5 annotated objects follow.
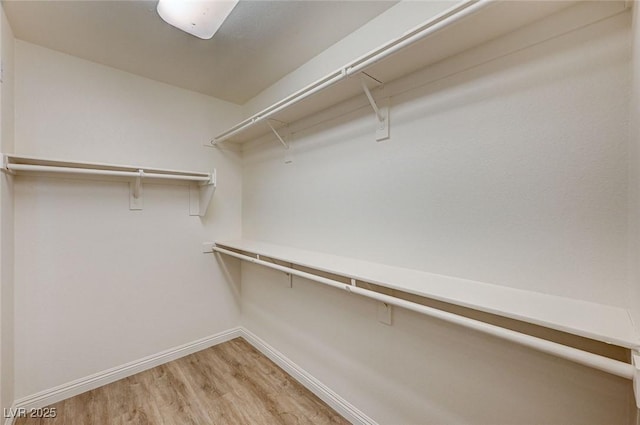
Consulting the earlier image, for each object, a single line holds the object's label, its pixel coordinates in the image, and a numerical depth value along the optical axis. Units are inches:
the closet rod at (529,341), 24.0
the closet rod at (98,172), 55.5
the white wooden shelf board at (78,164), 56.2
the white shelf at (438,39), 32.5
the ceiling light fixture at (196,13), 45.1
